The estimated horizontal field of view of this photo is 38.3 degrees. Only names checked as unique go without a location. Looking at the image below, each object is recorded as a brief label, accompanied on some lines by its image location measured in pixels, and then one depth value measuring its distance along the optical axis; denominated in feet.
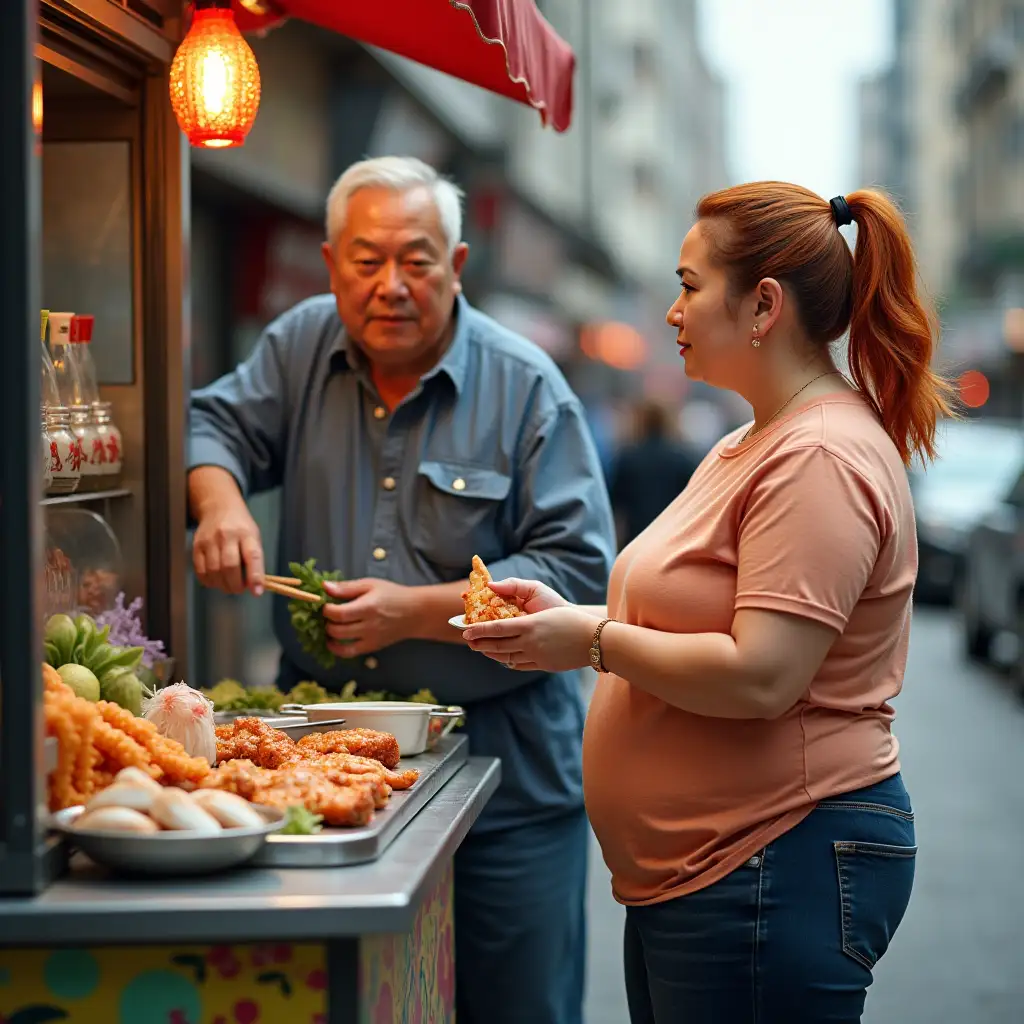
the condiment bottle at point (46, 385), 10.71
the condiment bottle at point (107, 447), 11.72
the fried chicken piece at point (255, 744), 9.62
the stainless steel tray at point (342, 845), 7.92
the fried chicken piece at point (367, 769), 9.26
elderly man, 12.43
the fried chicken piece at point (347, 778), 8.89
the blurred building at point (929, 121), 190.08
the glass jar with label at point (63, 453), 10.78
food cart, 7.21
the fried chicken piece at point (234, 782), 8.51
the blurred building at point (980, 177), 134.92
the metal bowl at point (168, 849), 7.45
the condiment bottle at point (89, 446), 11.35
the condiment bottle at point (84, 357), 11.26
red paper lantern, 11.46
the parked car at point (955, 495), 53.83
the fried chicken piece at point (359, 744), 9.96
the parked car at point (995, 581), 36.55
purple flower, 11.23
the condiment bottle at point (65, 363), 11.05
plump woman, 8.61
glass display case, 11.09
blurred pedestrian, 37.01
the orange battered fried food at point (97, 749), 8.03
